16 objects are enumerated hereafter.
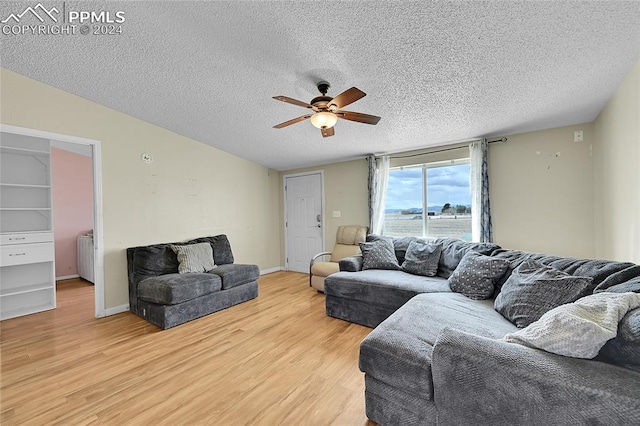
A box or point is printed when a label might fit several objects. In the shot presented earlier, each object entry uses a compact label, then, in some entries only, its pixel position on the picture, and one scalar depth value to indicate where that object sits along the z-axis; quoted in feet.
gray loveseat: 9.57
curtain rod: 11.83
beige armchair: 13.19
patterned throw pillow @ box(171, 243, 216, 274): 11.41
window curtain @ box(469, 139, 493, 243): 11.83
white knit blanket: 3.46
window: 12.96
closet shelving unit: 10.57
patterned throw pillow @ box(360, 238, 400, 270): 11.19
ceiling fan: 6.88
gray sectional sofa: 3.11
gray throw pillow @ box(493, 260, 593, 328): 5.49
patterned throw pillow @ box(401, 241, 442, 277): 10.14
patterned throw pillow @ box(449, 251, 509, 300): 7.66
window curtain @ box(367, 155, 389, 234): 14.73
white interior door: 17.61
